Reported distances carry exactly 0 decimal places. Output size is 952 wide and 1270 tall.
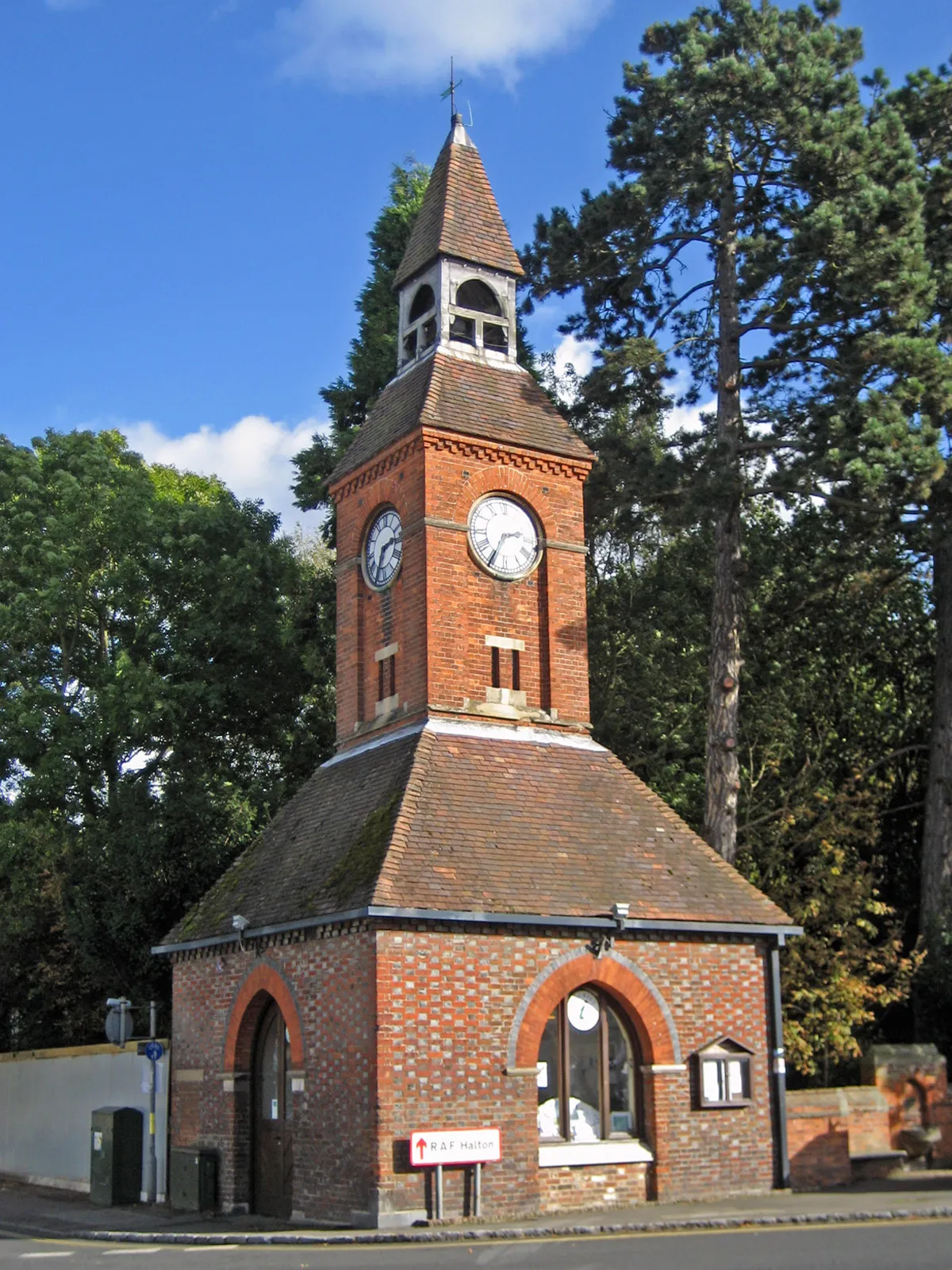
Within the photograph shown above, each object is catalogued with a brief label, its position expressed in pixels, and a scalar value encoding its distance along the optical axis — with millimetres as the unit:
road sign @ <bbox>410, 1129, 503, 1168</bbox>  16594
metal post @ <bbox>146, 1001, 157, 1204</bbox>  21531
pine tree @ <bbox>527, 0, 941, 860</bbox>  23406
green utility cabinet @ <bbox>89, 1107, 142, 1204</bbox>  21703
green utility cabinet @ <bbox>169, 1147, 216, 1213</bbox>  19734
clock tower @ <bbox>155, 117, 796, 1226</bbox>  17297
